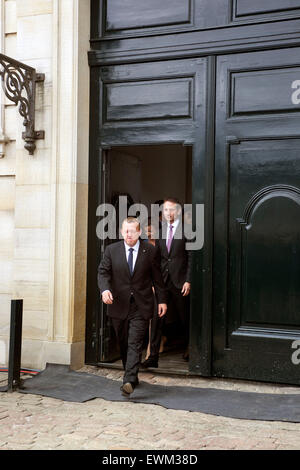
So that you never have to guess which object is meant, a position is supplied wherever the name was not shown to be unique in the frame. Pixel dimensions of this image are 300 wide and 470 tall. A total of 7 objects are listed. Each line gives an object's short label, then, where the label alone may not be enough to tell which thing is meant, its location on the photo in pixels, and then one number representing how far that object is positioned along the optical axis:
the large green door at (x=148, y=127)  6.59
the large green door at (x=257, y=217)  6.20
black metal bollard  6.24
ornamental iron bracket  6.77
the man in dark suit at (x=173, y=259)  7.17
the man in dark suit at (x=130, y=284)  6.12
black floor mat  5.48
